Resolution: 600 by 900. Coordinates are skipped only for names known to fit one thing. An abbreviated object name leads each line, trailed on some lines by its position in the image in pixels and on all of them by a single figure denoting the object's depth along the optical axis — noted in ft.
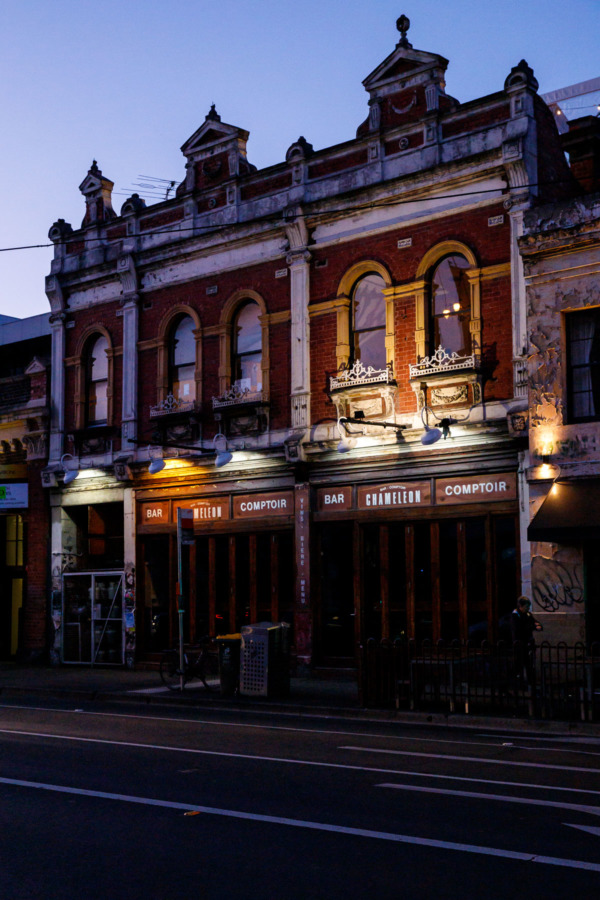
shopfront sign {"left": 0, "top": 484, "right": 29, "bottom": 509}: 88.74
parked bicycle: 62.90
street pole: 61.05
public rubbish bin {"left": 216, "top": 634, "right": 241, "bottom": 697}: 59.00
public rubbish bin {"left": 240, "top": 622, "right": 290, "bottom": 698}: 56.49
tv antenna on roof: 87.56
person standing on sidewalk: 48.73
